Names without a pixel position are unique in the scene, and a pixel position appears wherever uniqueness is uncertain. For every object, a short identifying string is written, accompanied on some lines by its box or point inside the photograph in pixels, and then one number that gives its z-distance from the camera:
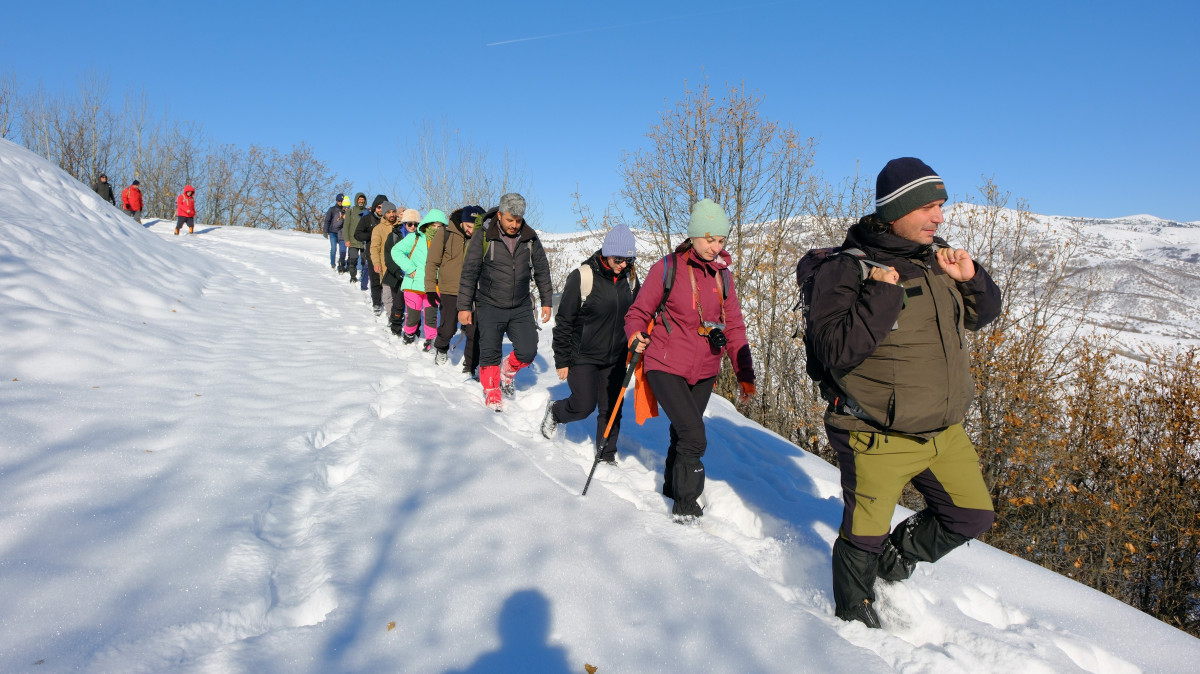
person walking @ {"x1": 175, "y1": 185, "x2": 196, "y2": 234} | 20.38
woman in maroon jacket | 3.64
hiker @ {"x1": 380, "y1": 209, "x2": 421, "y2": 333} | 9.00
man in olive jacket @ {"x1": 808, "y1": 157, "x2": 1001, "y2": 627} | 2.41
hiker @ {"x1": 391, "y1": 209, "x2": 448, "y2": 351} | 7.98
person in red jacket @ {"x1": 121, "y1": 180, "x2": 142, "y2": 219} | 20.02
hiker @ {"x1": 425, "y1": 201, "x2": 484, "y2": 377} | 7.01
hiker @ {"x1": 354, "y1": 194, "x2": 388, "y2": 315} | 10.71
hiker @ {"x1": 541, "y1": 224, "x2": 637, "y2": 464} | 4.60
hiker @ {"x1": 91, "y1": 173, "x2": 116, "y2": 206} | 19.77
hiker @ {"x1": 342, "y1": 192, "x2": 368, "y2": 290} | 13.22
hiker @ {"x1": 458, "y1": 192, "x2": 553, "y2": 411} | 5.72
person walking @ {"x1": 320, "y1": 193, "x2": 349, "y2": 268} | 15.55
